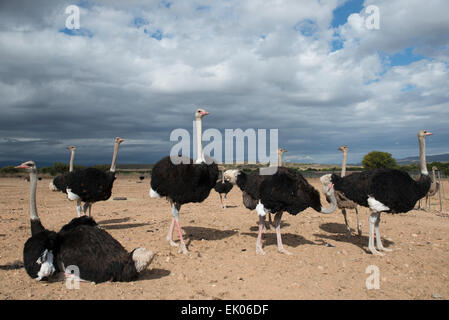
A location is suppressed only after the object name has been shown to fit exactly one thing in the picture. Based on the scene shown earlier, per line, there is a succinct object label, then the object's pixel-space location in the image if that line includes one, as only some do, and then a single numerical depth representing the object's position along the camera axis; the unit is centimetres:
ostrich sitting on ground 517
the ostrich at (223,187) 1530
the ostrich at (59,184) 992
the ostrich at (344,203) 902
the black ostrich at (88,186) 929
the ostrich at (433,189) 1315
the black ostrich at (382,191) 711
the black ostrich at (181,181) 746
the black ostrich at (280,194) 721
